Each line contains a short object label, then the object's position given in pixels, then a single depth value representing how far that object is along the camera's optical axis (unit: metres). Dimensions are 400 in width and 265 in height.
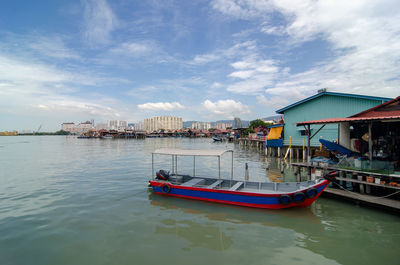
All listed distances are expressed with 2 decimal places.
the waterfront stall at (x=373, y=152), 8.87
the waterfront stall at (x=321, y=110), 18.26
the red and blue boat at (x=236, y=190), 8.88
